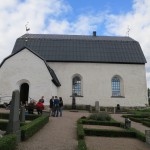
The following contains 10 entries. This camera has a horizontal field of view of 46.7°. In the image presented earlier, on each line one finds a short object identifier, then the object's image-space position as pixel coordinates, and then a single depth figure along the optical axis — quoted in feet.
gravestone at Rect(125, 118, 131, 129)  38.56
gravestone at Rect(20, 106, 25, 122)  37.25
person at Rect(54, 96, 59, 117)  50.62
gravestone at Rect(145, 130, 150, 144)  29.18
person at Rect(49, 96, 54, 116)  52.39
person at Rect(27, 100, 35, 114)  47.89
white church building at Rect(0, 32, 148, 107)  79.80
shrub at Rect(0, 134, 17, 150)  19.30
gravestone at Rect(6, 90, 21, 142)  24.84
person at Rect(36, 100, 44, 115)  48.44
